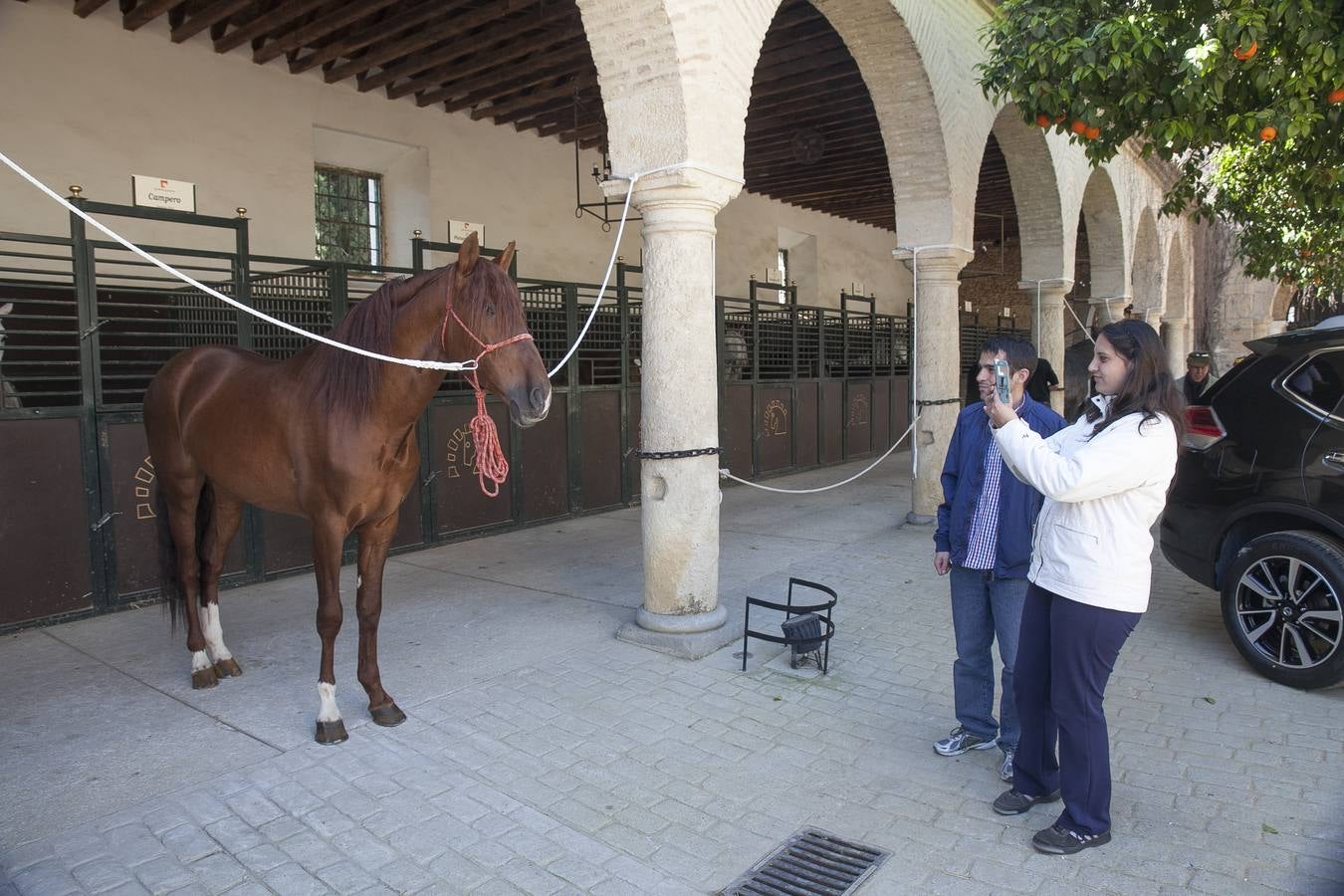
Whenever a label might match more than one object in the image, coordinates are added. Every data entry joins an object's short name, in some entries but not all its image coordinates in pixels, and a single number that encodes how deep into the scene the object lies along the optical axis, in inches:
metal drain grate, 105.7
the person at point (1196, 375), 323.0
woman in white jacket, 102.7
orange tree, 195.5
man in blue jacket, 128.6
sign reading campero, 320.8
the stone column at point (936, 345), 317.4
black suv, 164.2
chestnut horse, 139.6
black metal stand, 172.9
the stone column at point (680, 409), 190.2
